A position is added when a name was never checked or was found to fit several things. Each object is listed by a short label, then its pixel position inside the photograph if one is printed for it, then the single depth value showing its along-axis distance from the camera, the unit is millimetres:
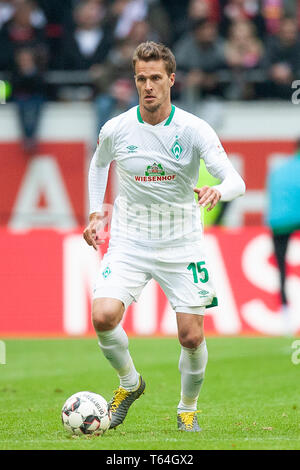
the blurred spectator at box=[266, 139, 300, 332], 13000
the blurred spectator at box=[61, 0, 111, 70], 16641
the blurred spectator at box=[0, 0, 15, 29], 17438
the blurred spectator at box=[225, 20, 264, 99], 16781
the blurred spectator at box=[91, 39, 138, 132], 16328
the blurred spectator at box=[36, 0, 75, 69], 17422
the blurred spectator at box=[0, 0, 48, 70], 16859
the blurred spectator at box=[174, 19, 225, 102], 16578
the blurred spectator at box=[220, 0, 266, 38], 17188
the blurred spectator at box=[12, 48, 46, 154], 16781
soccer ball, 6957
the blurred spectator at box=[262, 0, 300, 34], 17281
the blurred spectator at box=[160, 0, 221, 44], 16848
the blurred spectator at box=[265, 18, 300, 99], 16594
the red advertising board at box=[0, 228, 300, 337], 14258
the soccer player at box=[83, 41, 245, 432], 7215
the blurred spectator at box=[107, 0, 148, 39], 16891
